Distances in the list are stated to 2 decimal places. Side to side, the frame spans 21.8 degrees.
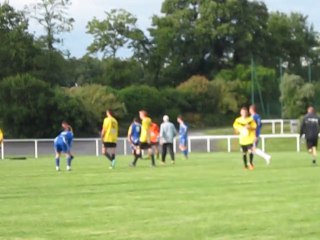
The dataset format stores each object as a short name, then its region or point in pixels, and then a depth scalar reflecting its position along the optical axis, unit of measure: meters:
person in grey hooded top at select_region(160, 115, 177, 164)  30.56
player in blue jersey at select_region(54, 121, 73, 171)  25.54
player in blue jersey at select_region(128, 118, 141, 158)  29.16
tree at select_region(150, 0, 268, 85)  99.50
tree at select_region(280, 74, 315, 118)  73.75
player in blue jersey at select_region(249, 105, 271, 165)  25.18
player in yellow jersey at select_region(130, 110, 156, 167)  28.44
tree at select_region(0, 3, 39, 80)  74.88
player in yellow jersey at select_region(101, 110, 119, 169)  26.27
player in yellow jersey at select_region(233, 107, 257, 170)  24.23
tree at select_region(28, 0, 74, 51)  80.38
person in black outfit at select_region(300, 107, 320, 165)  27.08
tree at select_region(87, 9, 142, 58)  99.19
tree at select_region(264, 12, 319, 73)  109.51
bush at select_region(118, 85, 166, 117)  77.25
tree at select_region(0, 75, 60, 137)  65.56
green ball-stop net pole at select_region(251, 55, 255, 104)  76.94
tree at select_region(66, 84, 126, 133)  67.50
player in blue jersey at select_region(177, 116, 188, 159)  35.84
